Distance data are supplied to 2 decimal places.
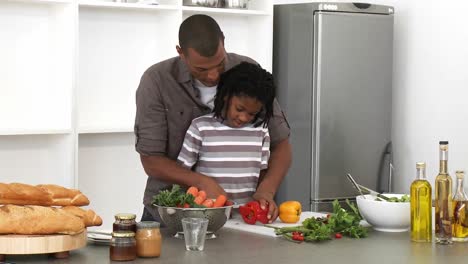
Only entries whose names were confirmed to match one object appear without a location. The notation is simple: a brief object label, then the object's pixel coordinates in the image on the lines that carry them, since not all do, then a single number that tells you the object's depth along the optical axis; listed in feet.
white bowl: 9.82
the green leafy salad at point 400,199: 10.07
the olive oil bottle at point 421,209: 9.28
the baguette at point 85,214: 8.33
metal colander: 8.95
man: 10.19
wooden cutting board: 7.66
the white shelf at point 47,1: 15.02
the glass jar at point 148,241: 7.97
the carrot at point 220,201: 9.13
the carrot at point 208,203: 9.08
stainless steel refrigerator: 16.81
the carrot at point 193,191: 9.29
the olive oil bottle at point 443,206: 9.11
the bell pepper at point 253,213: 10.00
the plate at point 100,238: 8.61
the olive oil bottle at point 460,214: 9.10
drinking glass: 8.33
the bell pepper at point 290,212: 10.13
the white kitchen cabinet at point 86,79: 15.47
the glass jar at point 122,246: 7.79
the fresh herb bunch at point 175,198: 9.07
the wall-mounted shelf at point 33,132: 14.82
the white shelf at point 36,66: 15.38
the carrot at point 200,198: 9.15
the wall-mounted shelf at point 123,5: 15.42
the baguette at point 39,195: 8.14
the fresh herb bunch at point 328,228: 9.14
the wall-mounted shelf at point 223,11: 16.51
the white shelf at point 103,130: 15.70
